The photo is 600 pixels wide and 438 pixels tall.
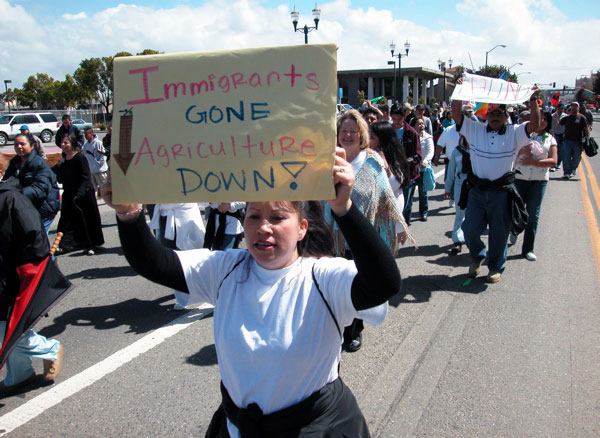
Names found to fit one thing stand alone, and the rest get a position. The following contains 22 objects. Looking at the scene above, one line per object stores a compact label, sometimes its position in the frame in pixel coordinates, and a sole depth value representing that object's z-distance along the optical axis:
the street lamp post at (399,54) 37.97
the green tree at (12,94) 73.38
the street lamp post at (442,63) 43.91
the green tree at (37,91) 69.81
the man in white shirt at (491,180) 5.50
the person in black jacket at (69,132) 7.68
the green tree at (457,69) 78.78
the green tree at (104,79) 53.06
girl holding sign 1.65
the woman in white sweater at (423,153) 9.02
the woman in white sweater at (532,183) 6.61
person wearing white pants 5.10
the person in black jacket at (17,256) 3.45
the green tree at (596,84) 79.91
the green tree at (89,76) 55.25
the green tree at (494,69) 65.90
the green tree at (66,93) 61.41
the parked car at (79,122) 33.83
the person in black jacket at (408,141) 7.61
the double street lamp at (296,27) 22.14
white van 29.89
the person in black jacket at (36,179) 5.43
